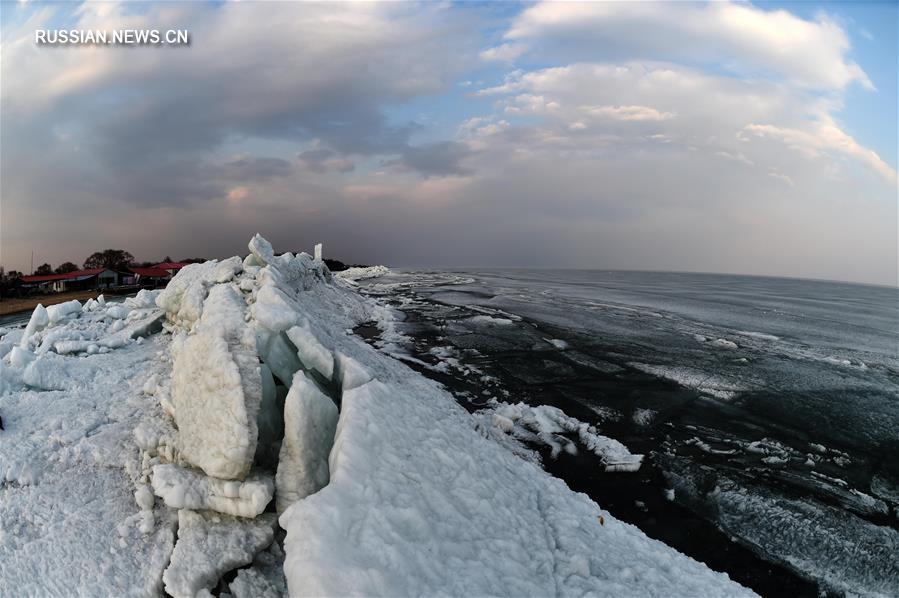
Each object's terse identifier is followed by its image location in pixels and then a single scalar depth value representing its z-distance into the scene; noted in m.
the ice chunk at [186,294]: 8.67
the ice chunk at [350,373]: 5.69
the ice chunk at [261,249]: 13.58
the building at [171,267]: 48.25
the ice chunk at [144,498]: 4.23
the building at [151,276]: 45.44
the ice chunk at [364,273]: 62.12
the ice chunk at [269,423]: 4.84
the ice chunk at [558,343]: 16.89
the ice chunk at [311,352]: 5.89
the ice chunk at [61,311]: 10.60
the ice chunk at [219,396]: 4.27
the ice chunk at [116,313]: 11.05
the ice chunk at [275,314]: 6.30
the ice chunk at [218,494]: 4.12
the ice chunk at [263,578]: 3.63
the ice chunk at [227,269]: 10.18
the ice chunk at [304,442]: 4.28
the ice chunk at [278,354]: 5.87
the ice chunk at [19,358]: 6.65
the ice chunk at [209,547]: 3.59
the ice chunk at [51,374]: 6.27
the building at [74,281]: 39.78
